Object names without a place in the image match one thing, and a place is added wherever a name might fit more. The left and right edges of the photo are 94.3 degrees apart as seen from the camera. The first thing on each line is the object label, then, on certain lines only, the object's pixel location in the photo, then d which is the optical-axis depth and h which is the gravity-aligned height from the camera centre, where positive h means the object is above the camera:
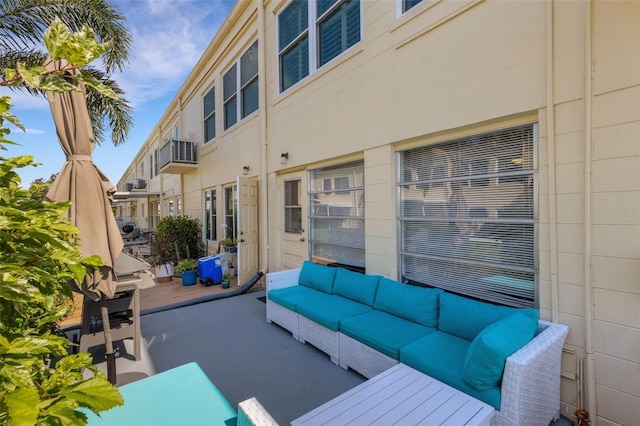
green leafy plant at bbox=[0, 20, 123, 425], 0.78 -0.23
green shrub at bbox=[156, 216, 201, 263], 8.62 -0.82
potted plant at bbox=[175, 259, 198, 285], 6.80 -1.46
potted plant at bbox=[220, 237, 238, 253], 7.40 -0.94
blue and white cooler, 6.73 -1.41
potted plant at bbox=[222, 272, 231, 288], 6.44 -1.59
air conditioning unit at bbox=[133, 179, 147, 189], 18.60 +1.63
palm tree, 4.74 +3.10
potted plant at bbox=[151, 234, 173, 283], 7.29 -1.34
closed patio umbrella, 2.55 +0.17
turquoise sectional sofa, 2.01 -1.22
